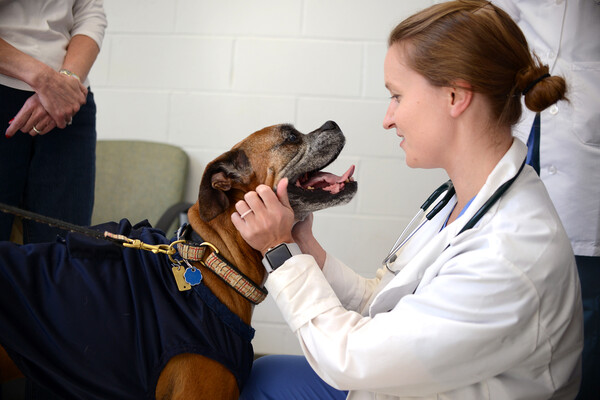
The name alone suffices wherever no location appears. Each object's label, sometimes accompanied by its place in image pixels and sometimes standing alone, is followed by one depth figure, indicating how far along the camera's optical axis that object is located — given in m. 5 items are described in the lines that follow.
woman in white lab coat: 0.92
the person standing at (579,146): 1.51
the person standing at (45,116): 1.41
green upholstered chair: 2.65
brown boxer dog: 1.16
